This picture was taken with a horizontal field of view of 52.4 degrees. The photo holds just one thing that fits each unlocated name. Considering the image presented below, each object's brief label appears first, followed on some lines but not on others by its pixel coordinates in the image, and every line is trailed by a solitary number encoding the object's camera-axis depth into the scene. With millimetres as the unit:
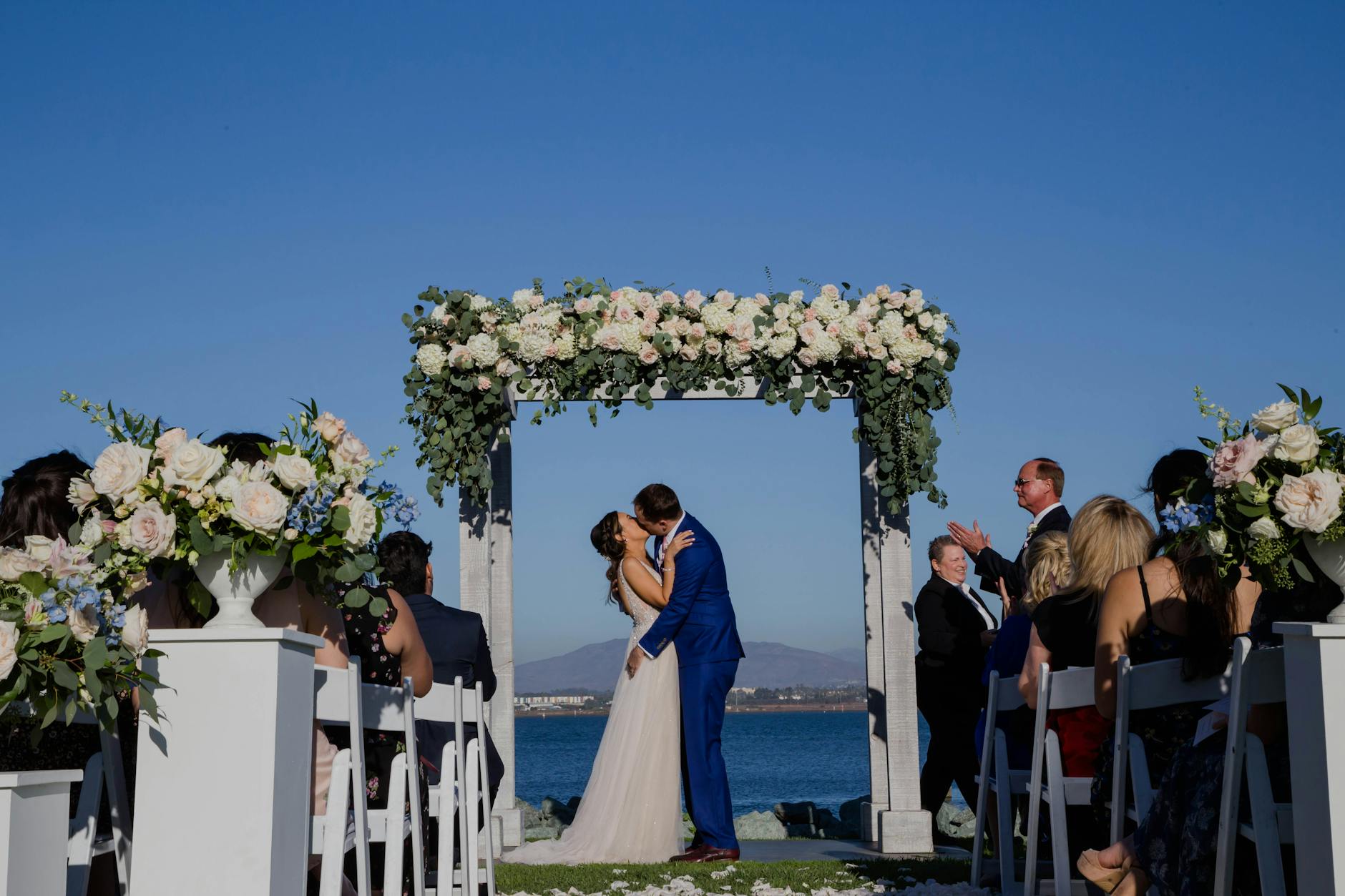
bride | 7133
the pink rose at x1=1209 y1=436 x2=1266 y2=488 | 3143
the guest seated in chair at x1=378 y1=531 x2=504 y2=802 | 5648
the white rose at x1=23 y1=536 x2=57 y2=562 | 2770
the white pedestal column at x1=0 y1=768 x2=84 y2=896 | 2496
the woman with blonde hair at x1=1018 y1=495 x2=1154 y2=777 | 4609
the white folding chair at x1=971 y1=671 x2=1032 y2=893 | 4973
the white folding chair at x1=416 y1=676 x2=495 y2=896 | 4594
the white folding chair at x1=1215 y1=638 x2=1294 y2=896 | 3146
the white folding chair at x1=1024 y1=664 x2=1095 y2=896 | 4242
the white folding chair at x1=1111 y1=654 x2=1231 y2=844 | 3883
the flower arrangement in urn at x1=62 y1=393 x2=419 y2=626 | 3047
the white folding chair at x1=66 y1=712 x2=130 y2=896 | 3293
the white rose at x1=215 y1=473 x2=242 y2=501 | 3070
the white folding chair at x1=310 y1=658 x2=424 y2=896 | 3549
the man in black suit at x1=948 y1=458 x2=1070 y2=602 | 7007
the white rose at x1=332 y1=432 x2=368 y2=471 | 3269
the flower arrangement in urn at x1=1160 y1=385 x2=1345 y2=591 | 3021
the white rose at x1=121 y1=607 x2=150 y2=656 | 2785
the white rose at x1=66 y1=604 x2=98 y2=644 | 2697
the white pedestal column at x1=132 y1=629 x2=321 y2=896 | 2953
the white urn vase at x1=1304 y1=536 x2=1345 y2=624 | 3057
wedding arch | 7348
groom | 7121
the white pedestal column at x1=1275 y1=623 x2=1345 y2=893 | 2861
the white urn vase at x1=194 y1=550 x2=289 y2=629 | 3137
